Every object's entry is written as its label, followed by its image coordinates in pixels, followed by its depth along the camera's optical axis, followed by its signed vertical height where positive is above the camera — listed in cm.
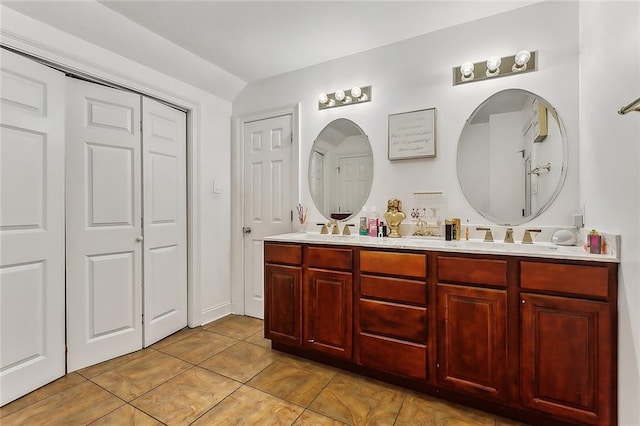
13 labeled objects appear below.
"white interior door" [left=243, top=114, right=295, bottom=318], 298 +23
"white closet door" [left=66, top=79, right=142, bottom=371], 208 -9
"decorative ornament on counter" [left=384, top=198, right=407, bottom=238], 232 -3
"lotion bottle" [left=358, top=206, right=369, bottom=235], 249 -11
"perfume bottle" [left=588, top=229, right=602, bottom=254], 145 -16
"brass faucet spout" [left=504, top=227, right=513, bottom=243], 197 -17
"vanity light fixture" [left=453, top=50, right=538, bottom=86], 195 +102
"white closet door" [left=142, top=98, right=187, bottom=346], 252 -7
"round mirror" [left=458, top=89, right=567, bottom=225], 194 +39
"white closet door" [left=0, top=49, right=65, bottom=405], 173 -8
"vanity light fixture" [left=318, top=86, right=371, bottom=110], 256 +105
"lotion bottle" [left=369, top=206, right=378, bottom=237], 242 -9
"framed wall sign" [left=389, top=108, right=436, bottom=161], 227 +62
